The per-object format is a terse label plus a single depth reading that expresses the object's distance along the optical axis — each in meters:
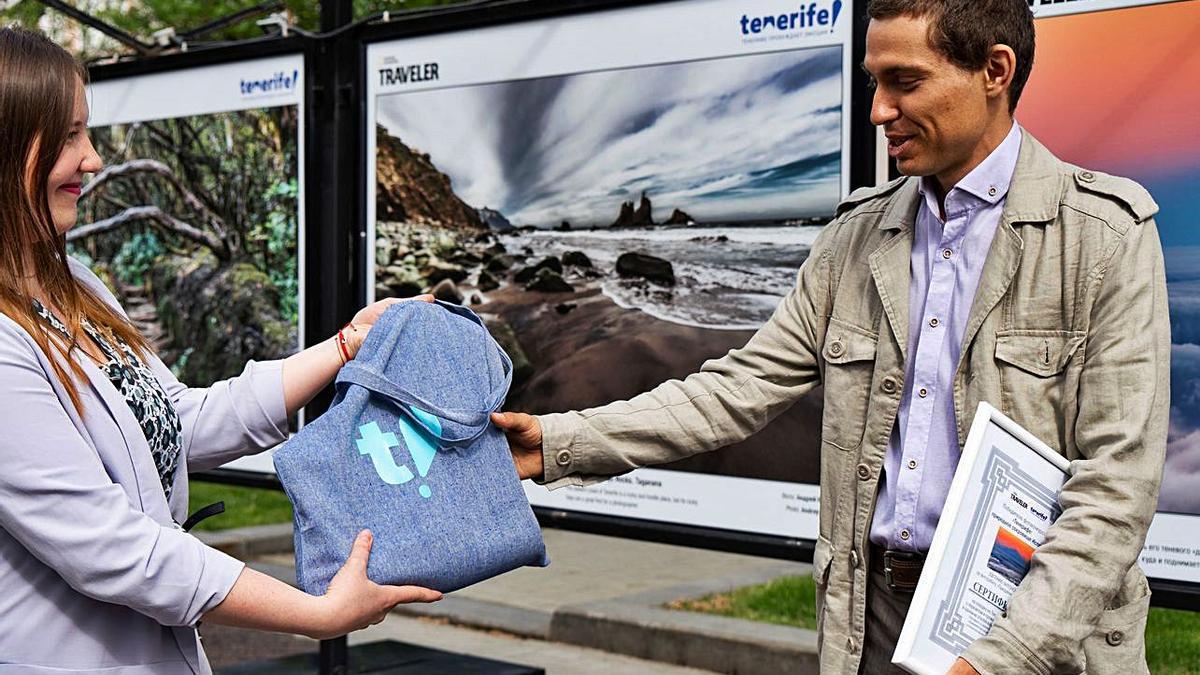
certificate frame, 2.29
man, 2.33
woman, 2.24
